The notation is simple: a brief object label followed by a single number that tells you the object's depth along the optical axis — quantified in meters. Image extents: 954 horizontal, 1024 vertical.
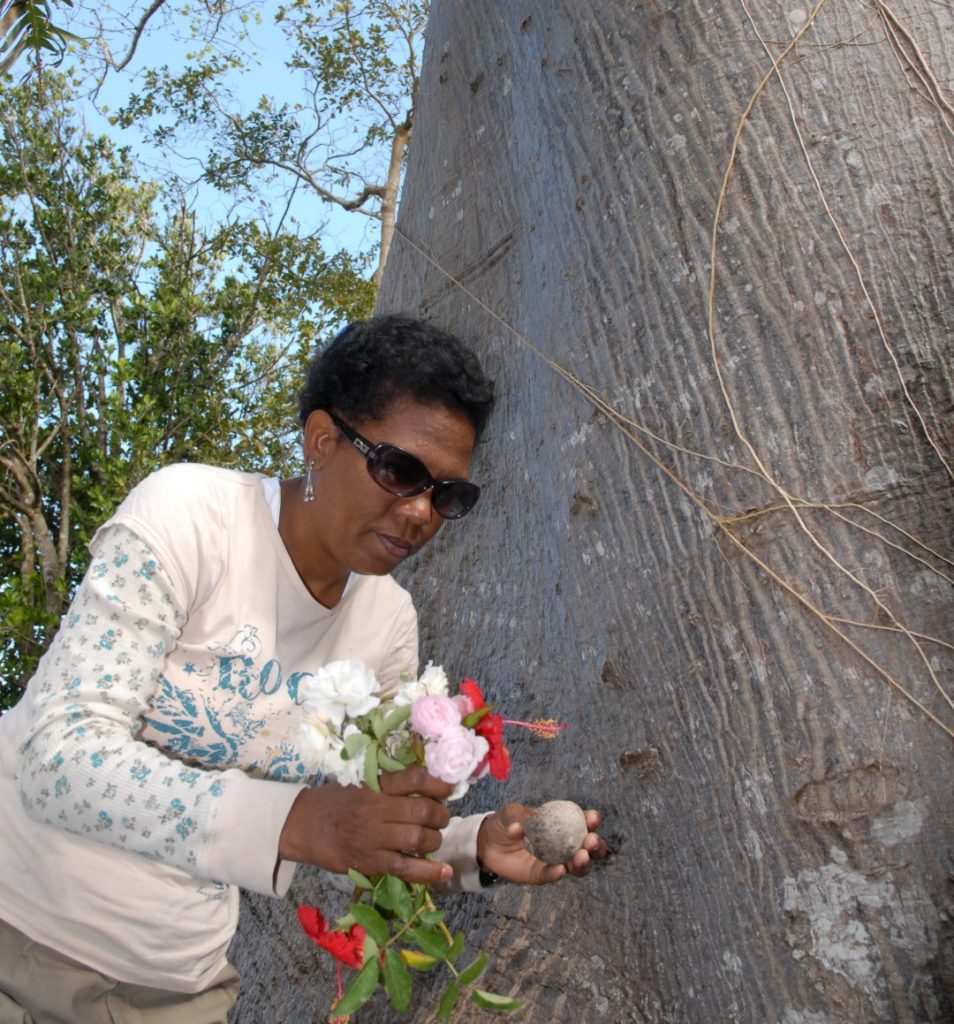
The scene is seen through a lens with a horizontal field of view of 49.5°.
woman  1.53
